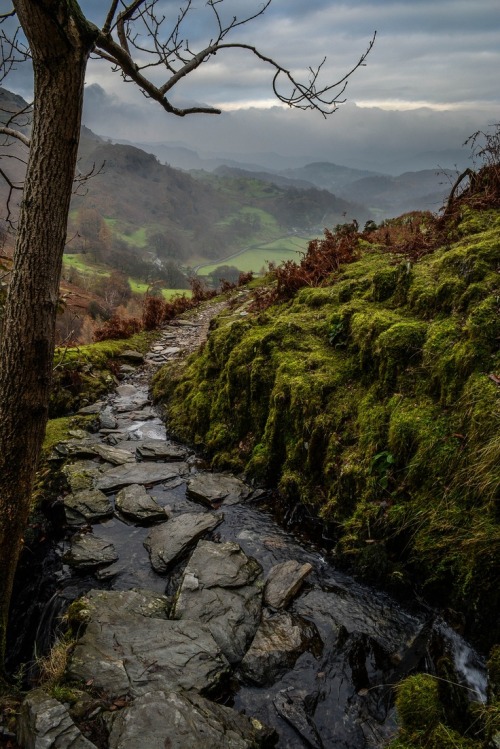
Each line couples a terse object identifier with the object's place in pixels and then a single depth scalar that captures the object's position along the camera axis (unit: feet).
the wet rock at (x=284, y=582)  14.22
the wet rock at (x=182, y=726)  8.72
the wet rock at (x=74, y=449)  23.73
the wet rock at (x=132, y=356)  40.16
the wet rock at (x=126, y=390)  34.27
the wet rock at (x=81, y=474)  21.06
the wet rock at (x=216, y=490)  20.26
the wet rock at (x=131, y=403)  31.41
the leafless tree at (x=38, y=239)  9.56
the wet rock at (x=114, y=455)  23.85
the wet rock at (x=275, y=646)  11.86
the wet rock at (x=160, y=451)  24.88
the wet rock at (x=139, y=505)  19.15
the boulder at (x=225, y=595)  12.81
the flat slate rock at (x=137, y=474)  21.63
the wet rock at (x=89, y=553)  16.40
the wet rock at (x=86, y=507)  18.98
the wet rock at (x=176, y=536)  16.46
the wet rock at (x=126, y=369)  37.98
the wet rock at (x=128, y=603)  13.15
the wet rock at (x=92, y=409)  29.73
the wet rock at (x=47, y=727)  8.22
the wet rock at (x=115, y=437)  26.50
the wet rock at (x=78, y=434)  25.95
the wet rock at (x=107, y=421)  28.35
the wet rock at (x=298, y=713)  10.37
